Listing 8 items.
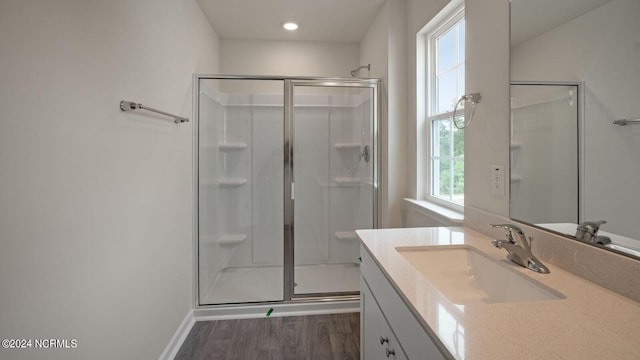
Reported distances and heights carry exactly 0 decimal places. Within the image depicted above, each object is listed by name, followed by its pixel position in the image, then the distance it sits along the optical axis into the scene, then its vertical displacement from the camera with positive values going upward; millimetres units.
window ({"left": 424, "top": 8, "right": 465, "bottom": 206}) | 1811 +504
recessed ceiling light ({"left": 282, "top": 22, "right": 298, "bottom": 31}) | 2809 +1511
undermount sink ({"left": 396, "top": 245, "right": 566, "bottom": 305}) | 902 -345
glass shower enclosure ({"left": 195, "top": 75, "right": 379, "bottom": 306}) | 2422 -59
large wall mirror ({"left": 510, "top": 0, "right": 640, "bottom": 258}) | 739 +184
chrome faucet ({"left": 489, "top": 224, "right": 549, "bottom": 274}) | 911 -246
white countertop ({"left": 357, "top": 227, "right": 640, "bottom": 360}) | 524 -309
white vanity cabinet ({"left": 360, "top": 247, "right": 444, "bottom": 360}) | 693 -446
